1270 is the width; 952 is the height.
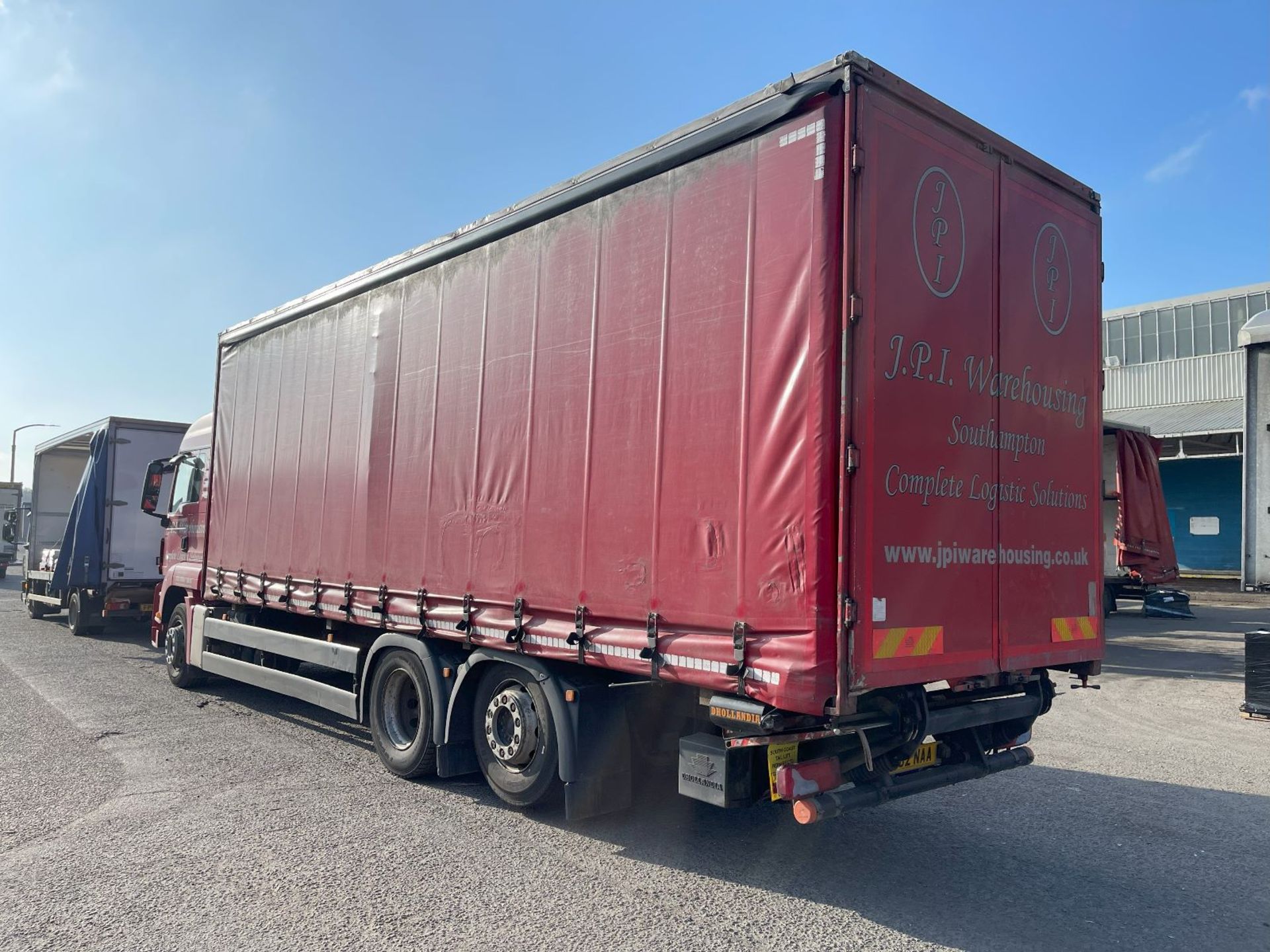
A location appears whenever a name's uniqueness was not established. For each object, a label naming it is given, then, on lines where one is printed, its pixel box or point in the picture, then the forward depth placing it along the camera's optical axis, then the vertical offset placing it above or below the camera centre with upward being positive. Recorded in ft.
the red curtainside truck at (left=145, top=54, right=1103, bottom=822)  13.99 +1.39
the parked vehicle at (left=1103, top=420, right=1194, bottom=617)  57.26 +2.64
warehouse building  98.43 +19.68
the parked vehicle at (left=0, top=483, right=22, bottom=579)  89.30 -0.38
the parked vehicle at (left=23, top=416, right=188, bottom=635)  49.93 -0.73
